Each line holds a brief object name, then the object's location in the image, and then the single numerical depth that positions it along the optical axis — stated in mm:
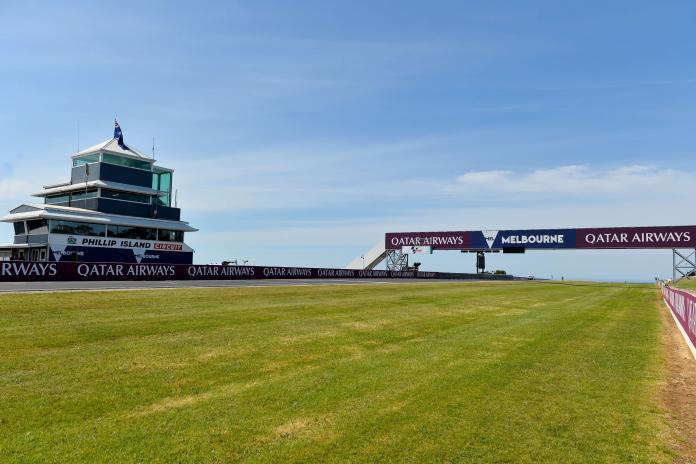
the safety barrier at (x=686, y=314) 13225
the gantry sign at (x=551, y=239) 63522
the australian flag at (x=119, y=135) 70812
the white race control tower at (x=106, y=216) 59906
